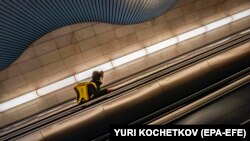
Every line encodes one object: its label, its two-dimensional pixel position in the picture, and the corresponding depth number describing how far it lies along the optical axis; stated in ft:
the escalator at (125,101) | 14.07
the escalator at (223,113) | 10.83
